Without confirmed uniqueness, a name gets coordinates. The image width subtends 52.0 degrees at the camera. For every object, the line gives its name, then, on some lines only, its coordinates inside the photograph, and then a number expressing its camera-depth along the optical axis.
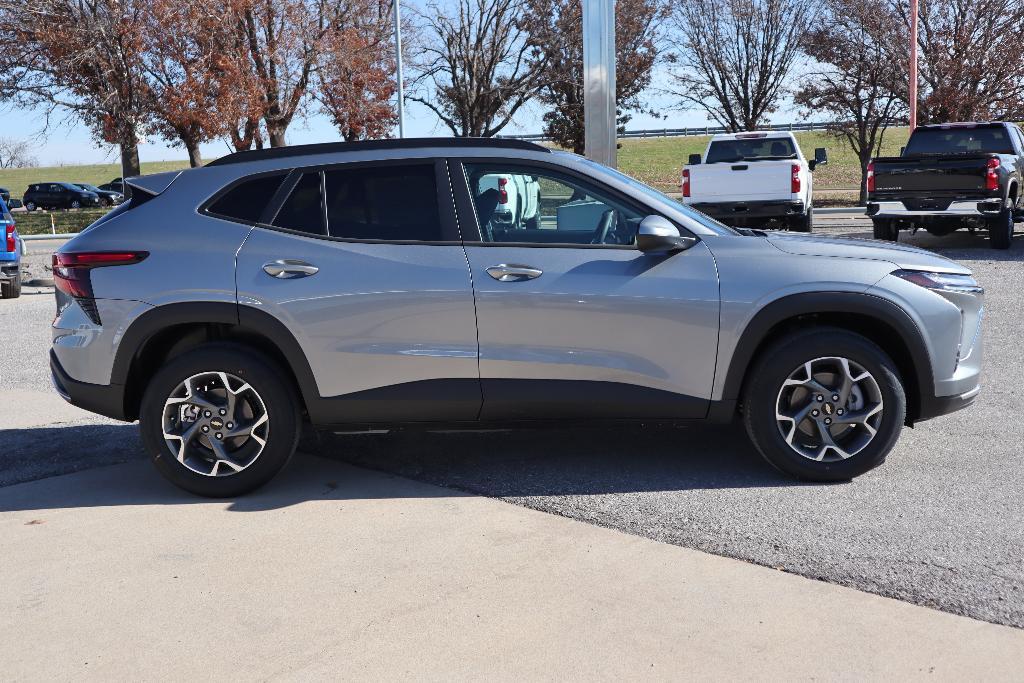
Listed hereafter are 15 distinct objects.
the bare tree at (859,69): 31.66
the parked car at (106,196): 52.83
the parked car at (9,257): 13.89
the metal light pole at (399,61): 31.17
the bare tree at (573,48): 32.94
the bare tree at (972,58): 30.77
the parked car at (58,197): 52.09
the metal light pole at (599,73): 11.81
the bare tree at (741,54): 33.75
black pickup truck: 15.27
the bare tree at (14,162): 110.05
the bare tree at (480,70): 33.59
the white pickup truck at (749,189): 17.42
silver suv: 4.92
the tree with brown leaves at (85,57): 29.09
